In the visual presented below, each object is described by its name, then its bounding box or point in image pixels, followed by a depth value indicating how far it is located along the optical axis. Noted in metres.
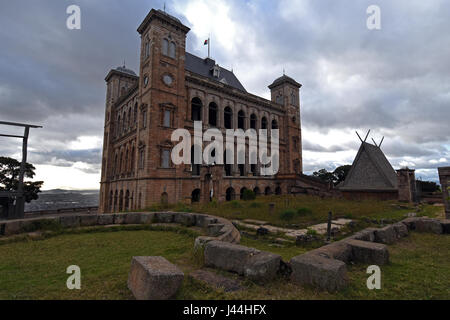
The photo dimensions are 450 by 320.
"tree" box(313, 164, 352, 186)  47.22
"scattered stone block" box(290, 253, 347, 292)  2.87
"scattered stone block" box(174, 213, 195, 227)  7.91
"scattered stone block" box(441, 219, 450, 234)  6.96
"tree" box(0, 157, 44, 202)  27.80
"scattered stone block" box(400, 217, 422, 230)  7.40
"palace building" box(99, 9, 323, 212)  20.58
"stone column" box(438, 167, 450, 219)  9.45
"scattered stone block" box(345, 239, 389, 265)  4.02
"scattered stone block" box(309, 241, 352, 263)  3.70
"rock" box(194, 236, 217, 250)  4.35
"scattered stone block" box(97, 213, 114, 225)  7.90
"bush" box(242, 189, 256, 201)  20.96
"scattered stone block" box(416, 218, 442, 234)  6.99
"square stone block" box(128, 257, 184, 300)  2.55
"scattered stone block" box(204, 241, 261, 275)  3.53
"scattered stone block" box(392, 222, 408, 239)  6.42
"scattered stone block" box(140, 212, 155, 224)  8.22
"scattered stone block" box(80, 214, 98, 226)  7.56
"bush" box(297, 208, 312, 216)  9.40
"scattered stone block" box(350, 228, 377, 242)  5.33
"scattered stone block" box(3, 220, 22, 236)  6.08
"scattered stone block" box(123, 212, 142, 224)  8.17
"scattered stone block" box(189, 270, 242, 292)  3.05
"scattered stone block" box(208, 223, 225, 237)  5.96
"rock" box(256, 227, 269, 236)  6.96
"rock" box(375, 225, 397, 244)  5.76
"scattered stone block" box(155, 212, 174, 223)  8.49
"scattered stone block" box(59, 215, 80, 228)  7.10
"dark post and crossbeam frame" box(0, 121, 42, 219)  13.94
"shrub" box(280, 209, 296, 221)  8.72
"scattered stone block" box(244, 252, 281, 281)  3.18
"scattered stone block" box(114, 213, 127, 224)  8.10
